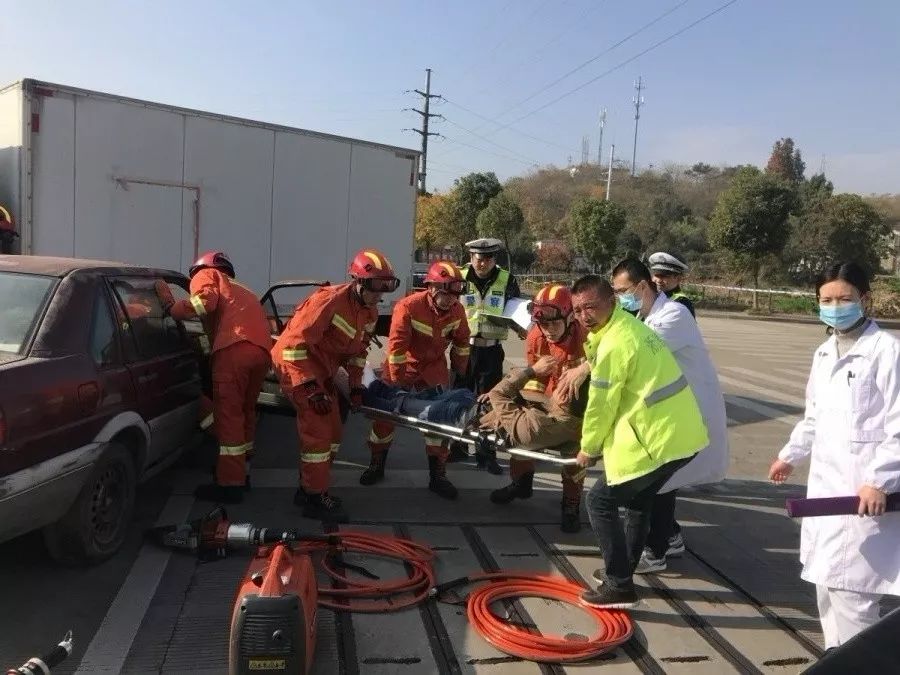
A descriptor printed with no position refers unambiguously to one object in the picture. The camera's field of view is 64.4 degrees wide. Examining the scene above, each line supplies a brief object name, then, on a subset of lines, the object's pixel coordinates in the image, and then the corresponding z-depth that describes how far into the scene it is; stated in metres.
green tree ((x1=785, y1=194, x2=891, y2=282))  32.16
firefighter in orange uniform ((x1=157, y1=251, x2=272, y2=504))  4.84
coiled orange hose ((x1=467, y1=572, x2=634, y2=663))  3.34
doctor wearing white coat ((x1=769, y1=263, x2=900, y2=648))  2.74
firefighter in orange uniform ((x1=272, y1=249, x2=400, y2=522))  4.77
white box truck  6.94
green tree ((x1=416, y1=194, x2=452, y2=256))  43.81
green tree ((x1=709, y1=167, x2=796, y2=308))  28.86
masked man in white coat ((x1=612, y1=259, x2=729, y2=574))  4.28
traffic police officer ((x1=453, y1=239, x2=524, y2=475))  6.39
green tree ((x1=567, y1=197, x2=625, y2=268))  35.62
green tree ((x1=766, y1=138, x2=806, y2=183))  88.19
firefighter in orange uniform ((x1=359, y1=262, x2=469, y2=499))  5.52
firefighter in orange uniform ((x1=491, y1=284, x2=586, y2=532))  4.77
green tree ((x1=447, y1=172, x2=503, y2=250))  42.47
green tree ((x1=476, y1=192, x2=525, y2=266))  38.34
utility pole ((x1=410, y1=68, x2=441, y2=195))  50.81
